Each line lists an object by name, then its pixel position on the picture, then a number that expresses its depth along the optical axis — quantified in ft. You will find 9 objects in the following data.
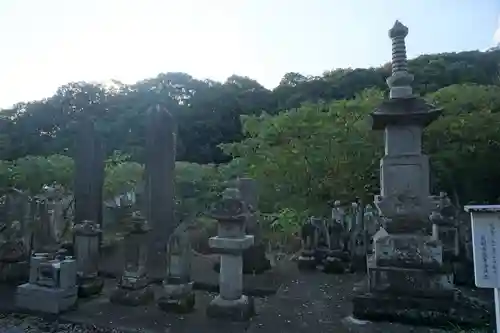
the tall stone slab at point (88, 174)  31.86
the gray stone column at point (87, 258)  25.95
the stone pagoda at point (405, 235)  20.49
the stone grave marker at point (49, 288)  22.50
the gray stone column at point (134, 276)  23.91
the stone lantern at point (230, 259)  21.31
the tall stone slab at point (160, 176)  30.50
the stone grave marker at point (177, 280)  22.62
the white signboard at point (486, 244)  12.80
